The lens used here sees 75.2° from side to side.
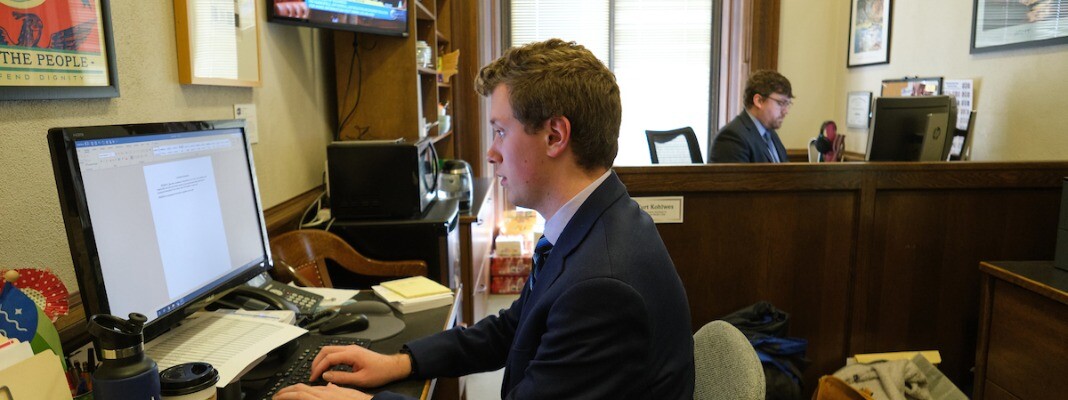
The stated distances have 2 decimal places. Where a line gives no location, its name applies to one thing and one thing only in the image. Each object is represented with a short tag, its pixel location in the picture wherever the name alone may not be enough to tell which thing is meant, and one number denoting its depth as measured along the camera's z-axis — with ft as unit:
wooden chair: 7.04
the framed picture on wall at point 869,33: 13.34
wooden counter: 8.14
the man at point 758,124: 11.44
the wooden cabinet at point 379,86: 9.69
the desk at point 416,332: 4.06
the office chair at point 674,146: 12.48
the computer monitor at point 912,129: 9.29
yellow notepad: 5.53
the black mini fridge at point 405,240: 7.76
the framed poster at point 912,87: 11.66
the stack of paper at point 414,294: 5.38
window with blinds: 16.11
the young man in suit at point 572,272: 3.20
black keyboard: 3.86
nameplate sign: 8.26
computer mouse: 4.79
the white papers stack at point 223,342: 3.74
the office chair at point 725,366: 3.52
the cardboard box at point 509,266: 14.65
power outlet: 6.93
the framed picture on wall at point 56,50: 3.80
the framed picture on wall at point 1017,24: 9.04
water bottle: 2.87
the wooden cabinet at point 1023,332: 6.27
